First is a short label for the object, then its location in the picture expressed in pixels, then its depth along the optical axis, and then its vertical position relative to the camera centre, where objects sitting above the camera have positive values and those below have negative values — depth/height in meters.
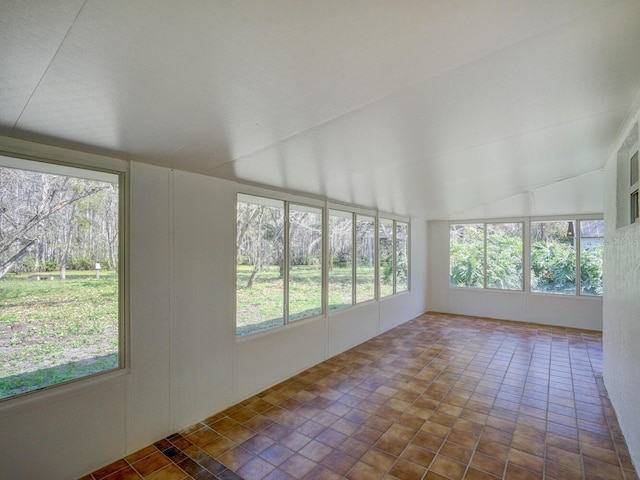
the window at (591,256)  6.30 -0.35
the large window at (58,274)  1.95 -0.22
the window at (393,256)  6.14 -0.32
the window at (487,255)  7.09 -0.37
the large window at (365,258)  5.41 -0.32
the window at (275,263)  3.45 -0.27
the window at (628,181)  2.62 +0.51
